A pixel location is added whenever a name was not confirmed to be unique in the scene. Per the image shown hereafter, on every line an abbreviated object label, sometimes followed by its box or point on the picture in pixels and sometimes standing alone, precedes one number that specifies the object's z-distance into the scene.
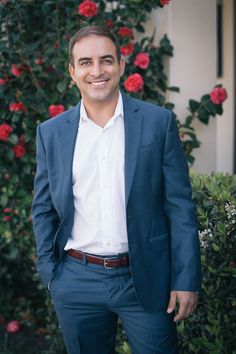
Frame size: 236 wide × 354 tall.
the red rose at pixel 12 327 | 5.06
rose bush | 4.60
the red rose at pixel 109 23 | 4.62
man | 2.57
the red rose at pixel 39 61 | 4.77
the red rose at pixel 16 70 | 4.63
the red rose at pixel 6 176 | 4.83
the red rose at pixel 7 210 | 4.89
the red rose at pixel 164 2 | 4.41
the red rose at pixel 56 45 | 4.69
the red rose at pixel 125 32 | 4.61
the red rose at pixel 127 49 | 4.57
